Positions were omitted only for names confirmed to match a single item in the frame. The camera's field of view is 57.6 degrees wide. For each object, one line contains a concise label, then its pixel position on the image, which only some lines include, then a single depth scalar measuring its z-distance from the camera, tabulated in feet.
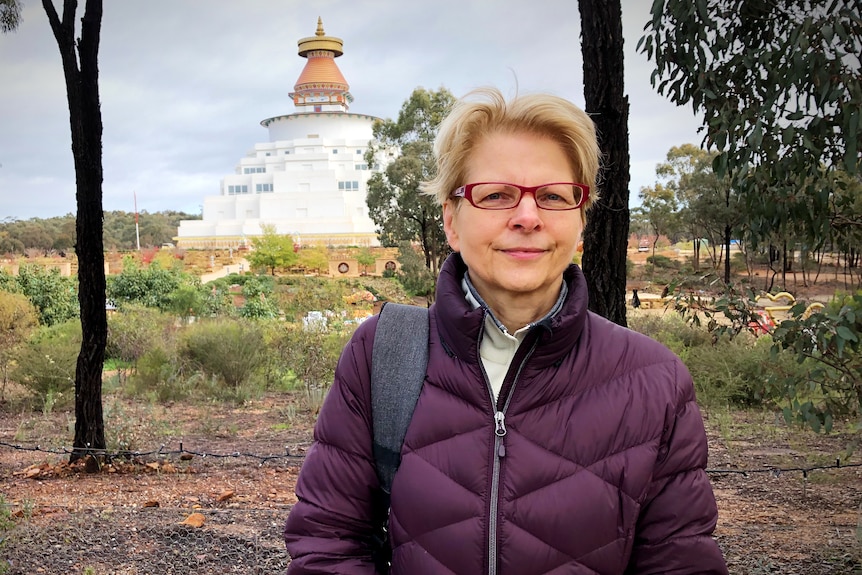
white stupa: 128.16
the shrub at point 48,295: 48.57
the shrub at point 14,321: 34.19
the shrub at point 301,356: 29.17
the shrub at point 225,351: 28.25
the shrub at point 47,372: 24.93
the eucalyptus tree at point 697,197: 73.72
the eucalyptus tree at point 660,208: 90.33
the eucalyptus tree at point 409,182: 58.75
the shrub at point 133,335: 33.47
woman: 4.20
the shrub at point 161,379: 26.41
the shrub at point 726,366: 24.00
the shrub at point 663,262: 92.23
